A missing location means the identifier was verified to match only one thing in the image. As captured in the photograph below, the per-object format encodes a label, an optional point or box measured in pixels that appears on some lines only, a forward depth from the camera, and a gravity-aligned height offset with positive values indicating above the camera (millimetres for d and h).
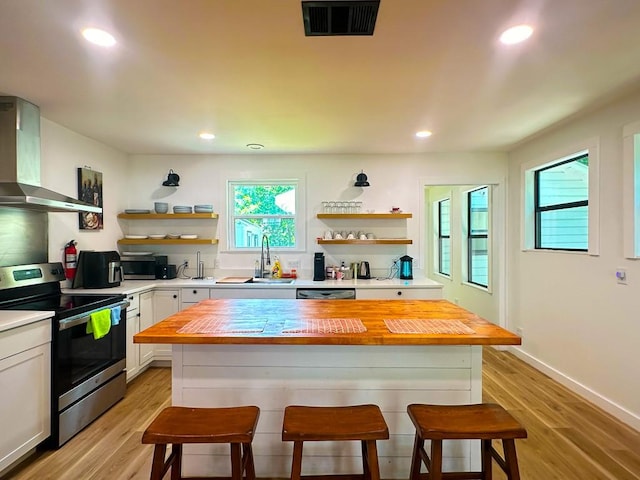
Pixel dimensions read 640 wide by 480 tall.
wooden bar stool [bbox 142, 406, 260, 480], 1444 -800
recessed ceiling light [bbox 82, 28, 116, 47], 1768 +1062
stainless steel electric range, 2336 -791
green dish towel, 2600 -626
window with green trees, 4473 +354
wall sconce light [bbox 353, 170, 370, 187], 4238 +726
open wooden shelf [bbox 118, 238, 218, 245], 4160 -1
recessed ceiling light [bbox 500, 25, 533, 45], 1737 +1055
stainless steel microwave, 4133 -308
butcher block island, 1922 -795
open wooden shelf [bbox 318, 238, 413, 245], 4152 -18
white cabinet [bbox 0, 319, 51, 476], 1993 -899
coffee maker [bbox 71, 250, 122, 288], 3357 -287
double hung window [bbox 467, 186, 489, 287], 4809 +58
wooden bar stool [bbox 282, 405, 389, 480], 1456 -798
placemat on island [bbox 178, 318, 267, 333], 1770 -452
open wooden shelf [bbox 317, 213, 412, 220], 4195 +306
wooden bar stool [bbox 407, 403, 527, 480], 1491 -816
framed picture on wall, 3508 +494
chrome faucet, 4352 -244
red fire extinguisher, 3303 -178
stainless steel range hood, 2482 +642
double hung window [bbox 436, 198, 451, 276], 6069 +75
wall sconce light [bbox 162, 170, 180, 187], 4254 +737
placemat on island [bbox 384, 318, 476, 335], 1756 -455
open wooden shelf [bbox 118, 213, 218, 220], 4176 +300
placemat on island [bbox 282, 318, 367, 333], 1785 -458
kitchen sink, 4015 -468
